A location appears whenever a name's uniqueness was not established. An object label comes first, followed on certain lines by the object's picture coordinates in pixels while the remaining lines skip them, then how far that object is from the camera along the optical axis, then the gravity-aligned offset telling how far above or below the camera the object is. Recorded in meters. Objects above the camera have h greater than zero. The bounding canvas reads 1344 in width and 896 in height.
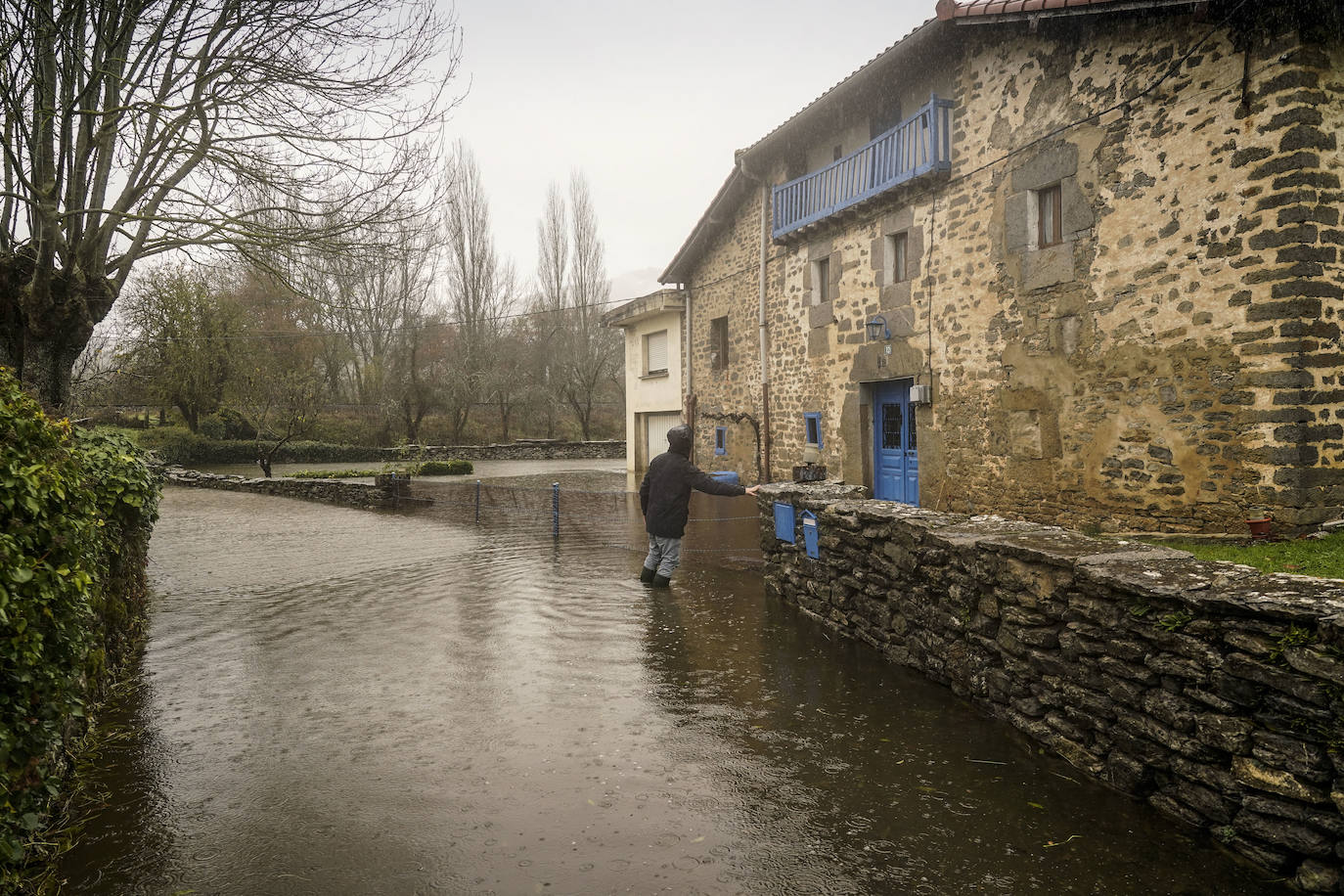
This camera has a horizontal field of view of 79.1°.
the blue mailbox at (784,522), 7.75 -0.86
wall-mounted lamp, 13.34 +1.71
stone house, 7.55 +2.01
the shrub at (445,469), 27.04 -0.95
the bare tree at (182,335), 28.88 +4.05
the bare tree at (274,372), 26.70 +2.69
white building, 21.58 +1.79
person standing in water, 8.15 -0.56
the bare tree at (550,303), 42.53 +7.19
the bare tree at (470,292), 37.97 +7.02
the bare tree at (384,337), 36.47 +4.88
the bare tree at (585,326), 42.66 +6.03
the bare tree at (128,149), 7.04 +3.00
